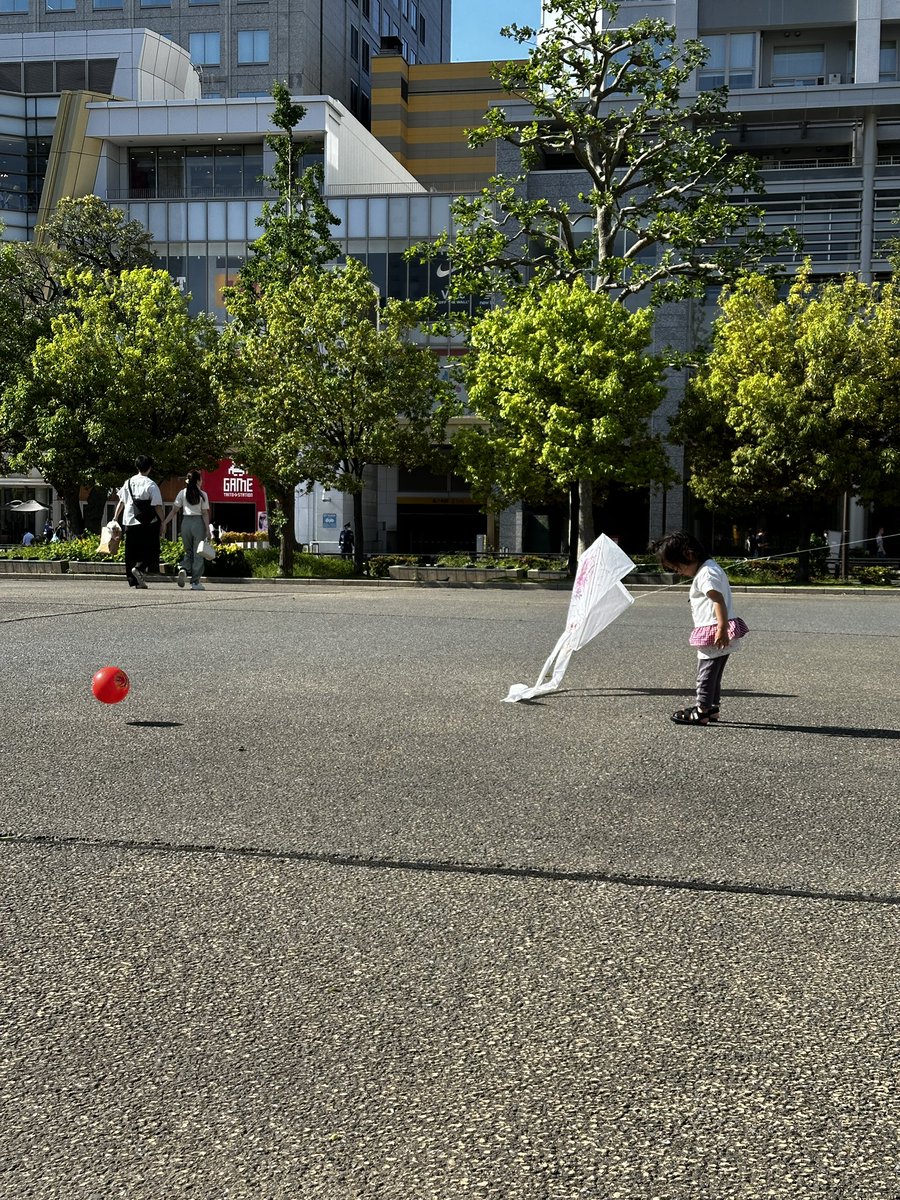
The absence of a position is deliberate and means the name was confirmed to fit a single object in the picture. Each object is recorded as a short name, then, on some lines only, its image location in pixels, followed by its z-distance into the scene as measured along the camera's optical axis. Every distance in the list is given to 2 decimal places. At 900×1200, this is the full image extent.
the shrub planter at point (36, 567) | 32.25
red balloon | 7.74
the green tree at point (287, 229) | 38.47
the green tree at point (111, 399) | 37.53
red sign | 55.41
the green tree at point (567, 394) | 33.16
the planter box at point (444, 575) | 34.03
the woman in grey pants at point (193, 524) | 19.05
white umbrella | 55.28
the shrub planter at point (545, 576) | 33.88
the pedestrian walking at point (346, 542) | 49.66
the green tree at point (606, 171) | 33.50
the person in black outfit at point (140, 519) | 17.09
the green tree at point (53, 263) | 41.03
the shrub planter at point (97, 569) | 31.86
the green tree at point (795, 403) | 34.31
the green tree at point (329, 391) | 35.06
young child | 7.92
